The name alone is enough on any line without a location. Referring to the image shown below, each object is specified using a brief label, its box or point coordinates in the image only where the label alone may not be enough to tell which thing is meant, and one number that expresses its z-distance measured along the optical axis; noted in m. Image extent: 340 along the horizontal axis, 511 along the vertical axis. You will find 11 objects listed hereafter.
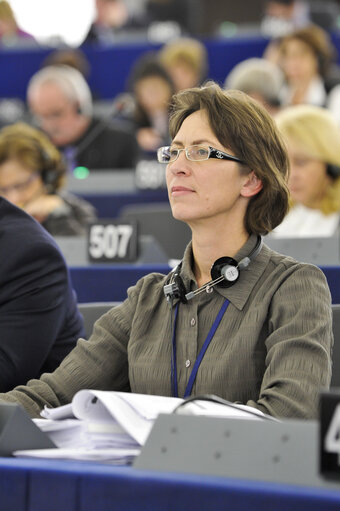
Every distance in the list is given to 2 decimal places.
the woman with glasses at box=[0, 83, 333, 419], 3.41
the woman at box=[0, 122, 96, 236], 6.80
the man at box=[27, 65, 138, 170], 11.03
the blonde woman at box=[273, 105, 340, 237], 6.37
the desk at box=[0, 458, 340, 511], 2.24
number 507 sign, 6.06
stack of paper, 2.84
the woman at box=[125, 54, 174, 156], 11.66
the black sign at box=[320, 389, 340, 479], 2.27
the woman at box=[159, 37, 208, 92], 12.80
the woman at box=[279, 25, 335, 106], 11.40
